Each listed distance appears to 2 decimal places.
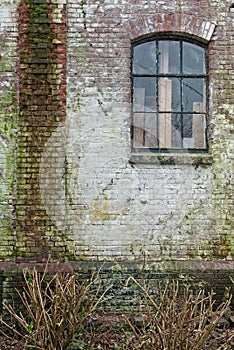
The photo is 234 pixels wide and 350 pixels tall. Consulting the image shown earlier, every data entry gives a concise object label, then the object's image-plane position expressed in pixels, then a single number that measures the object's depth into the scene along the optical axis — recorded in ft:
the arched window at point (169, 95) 25.46
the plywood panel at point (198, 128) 25.57
